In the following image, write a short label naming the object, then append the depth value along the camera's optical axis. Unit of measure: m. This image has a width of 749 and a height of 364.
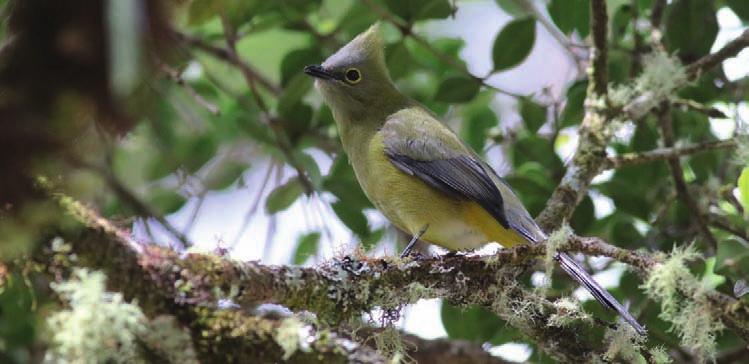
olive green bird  9.27
